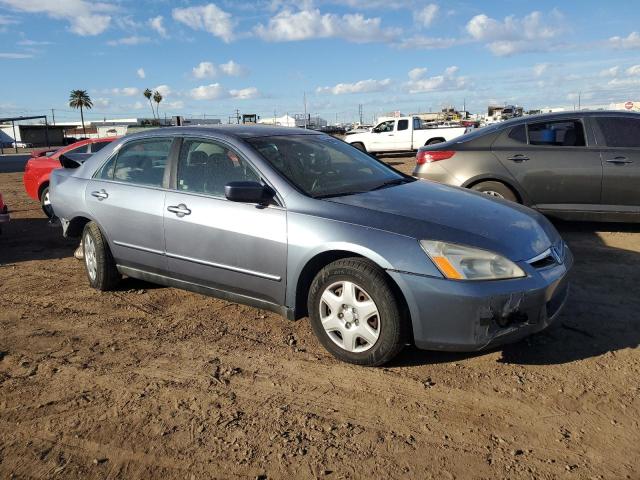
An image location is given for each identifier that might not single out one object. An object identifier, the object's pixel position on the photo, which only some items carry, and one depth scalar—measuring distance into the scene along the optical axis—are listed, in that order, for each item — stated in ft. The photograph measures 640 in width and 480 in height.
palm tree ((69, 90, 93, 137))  285.23
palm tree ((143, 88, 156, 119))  301.76
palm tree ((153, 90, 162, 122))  307.17
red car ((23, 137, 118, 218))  31.19
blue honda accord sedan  10.53
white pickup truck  75.25
